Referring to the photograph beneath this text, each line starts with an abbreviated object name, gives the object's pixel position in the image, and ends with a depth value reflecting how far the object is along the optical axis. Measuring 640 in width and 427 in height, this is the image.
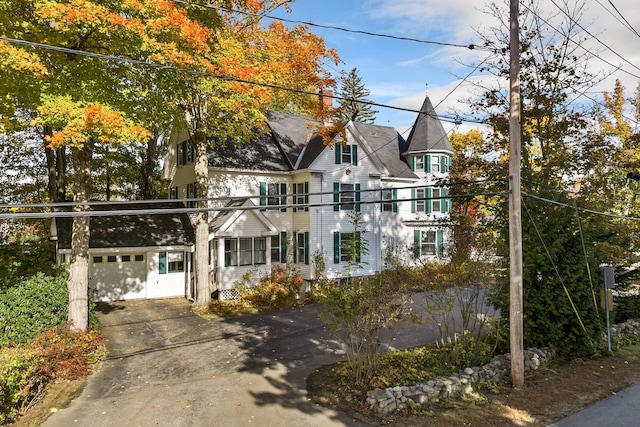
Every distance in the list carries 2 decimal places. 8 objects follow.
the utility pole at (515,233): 9.46
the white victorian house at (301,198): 20.38
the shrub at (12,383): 7.75
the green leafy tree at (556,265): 11.35
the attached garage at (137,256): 19.06
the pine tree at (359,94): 59.81
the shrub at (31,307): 11.48
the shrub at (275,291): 18.52
